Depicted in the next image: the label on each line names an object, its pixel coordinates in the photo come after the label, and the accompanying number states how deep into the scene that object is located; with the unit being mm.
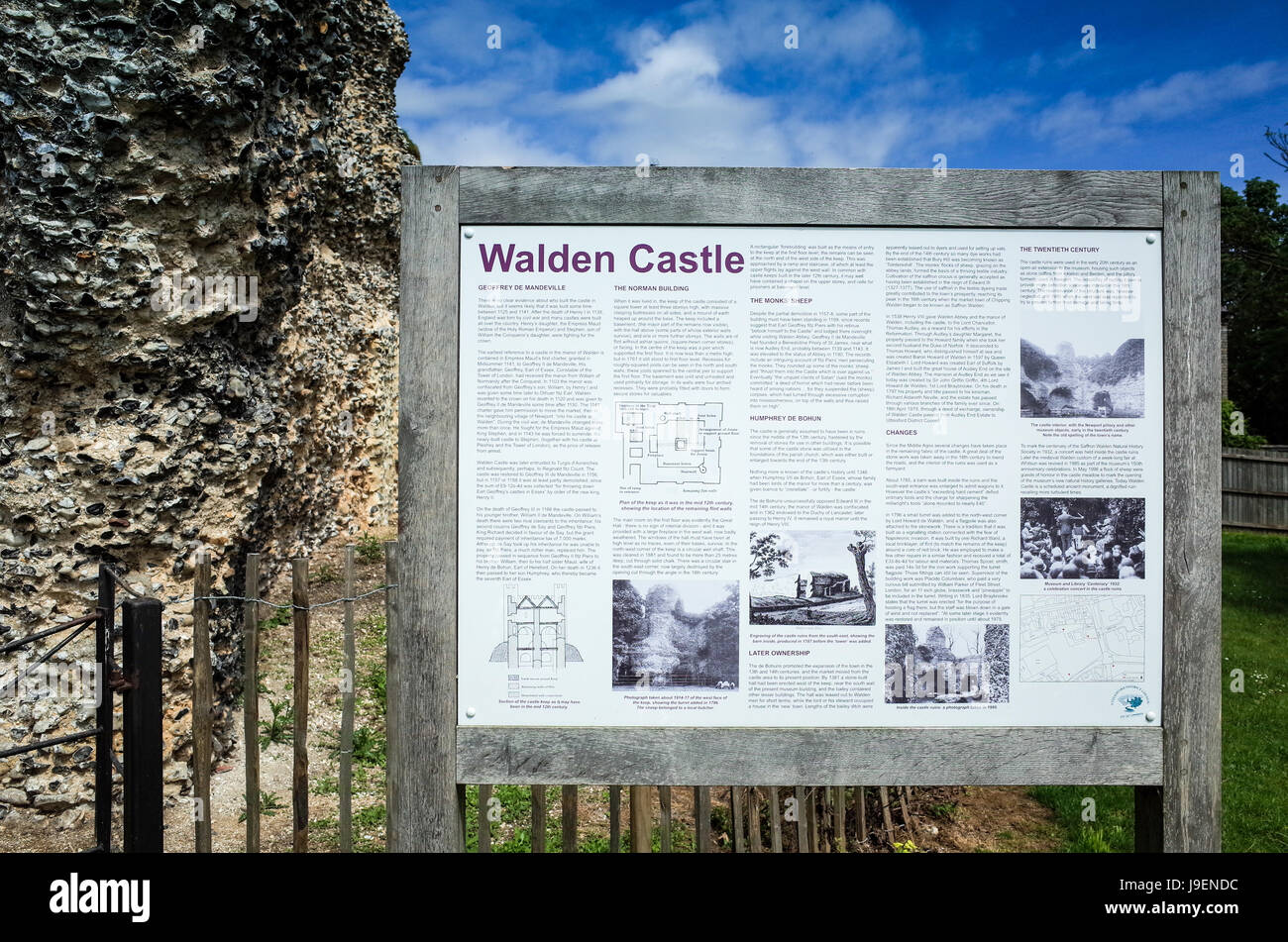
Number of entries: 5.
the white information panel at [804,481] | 2354
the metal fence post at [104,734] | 2508
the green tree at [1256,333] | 28750
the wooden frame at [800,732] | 2357
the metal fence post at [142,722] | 2424
